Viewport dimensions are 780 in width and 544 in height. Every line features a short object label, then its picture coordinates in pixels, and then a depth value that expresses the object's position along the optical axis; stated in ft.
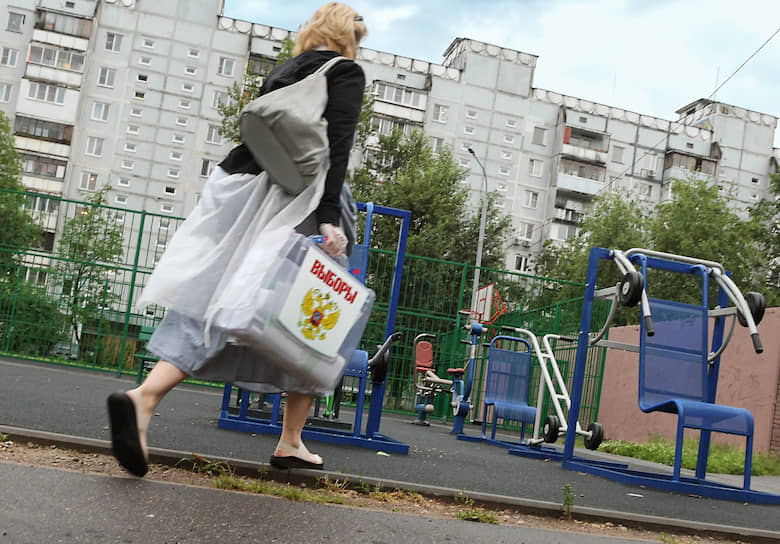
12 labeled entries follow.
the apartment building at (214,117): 164.76
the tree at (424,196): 85.97
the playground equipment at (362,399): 18.44
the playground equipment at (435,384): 33.14
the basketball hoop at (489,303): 44.93
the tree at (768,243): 92.27
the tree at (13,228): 38.83
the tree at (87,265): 38.68
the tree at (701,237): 96.27
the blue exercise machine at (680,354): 18.19
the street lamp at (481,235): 92.27
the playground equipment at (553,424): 22.11
